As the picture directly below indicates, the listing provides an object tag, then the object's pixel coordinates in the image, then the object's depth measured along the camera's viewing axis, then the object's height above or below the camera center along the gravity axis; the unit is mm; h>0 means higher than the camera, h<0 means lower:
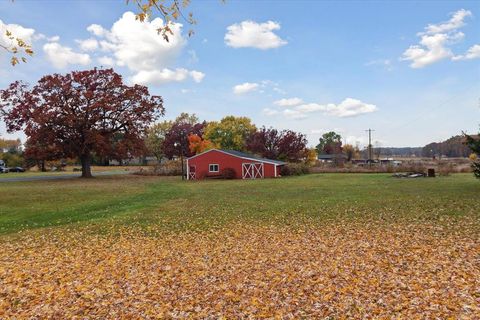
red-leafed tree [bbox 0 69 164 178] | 34781 +5466
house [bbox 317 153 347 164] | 124125 +1042
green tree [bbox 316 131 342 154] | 144250 +8694
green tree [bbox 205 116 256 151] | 74312 +6713
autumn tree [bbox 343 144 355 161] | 117250 +3189
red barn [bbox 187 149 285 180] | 40000 -308
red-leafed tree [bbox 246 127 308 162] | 57069 +2743
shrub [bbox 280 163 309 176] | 44031 -1121
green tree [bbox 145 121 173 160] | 88375 +7122
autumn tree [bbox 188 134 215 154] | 72625 +3940
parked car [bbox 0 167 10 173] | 61500 -92
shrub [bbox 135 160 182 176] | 48750 -772
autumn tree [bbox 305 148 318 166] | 64438 +837
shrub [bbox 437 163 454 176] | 38616 -1596
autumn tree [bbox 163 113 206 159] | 82625 +7200
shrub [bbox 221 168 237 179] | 39375 -1190
